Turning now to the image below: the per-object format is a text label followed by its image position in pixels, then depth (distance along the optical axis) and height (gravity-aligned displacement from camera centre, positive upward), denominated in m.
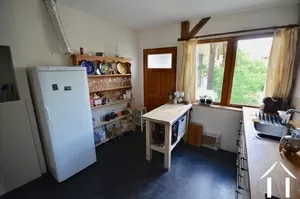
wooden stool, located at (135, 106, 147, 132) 3.64 -1.12
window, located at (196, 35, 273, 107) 2.43 +0.03
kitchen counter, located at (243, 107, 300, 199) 0.82 -0.71
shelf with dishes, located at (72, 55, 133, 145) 2.60 -0.42
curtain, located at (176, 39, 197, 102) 2.84 +0.03
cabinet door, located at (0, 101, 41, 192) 1.77 -0.97
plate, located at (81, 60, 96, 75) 2.46 +0.11
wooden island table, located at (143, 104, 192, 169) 2.14 -0.80
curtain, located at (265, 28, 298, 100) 2.06 +0.09
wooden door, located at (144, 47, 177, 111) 3.29 -0.10
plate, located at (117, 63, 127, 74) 3.12 +0.08
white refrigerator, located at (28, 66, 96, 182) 1.77 -0.60
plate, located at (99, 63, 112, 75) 2.74 +0.08
